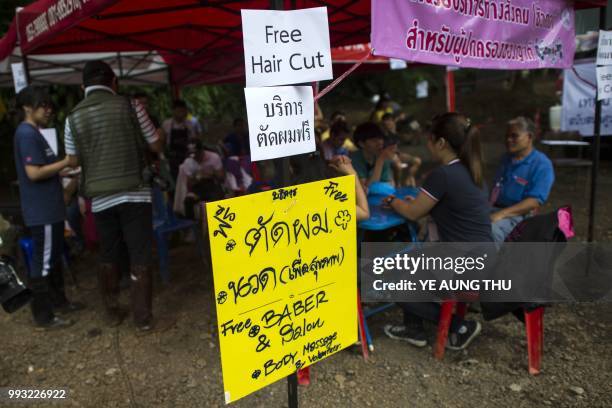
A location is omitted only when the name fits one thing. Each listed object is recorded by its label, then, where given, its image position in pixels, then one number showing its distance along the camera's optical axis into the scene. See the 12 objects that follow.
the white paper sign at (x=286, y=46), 1.58
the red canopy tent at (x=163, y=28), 3.05
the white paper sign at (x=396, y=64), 6.78
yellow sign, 1.64
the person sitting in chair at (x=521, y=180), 3.35
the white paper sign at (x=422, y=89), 14.42
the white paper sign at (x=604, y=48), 3.31
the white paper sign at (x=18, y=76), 3.90
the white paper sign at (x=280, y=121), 1.60
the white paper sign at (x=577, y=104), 5.61
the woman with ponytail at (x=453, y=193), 2.63
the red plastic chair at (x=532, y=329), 2.56
